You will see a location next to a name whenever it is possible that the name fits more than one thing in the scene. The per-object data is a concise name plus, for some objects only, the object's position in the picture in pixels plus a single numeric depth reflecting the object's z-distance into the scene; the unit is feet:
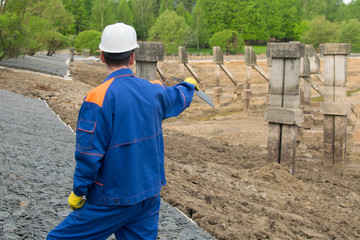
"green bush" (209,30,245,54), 184.14
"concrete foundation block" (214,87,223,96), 69.00
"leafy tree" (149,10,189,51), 184.14
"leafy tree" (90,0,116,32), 219.82
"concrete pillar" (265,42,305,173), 24.02
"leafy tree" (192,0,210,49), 221.46
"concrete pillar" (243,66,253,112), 63.69
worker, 9.27
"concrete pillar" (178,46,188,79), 66.80
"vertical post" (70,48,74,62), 100.49
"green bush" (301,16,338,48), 196.85
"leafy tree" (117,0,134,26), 239.50
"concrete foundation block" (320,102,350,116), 28.86
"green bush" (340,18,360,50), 205.87
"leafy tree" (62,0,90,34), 235.20
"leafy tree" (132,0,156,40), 236.43
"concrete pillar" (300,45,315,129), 36.44
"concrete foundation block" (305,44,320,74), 42.06
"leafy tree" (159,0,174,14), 241.96
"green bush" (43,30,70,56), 108.55
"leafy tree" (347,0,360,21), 281.04
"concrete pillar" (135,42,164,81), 20.71
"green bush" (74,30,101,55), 170.40
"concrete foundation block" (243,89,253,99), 63.62
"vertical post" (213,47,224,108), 68.48
